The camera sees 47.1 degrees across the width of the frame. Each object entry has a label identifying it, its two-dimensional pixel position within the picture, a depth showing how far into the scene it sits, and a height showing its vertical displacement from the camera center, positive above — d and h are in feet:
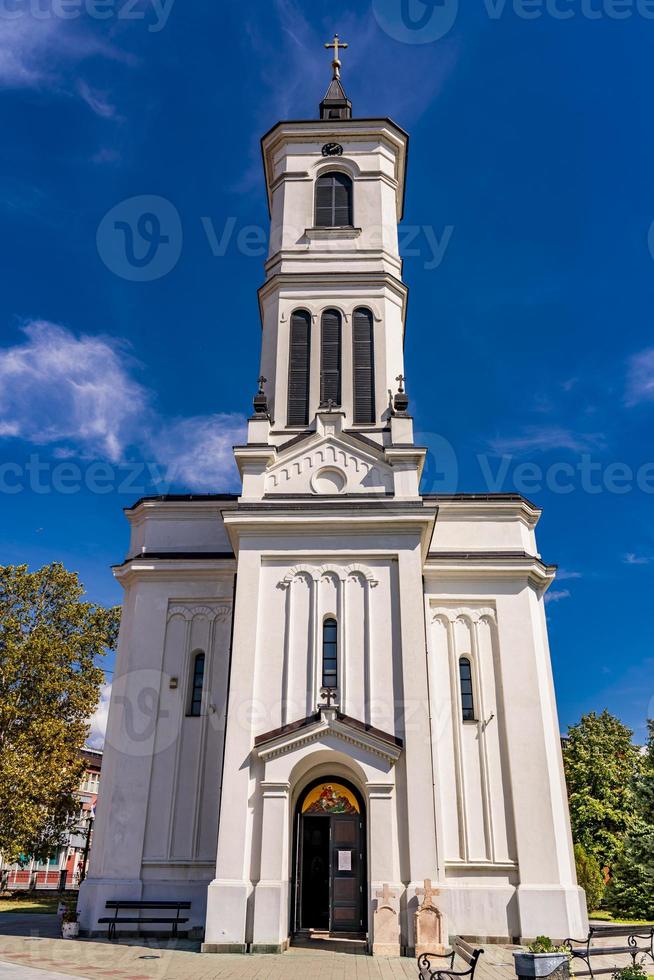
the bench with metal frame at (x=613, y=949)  44.29 -3.77
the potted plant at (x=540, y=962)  35.09 -3.40
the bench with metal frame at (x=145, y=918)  62.18 -3.07
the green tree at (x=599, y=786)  119.14 +14.18
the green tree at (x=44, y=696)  95.91 +23.07
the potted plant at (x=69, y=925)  61.98 -3.67
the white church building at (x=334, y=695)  58.34 +14.59
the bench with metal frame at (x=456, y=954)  43.30 -4.34
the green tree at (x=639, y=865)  80.94 +1.66
